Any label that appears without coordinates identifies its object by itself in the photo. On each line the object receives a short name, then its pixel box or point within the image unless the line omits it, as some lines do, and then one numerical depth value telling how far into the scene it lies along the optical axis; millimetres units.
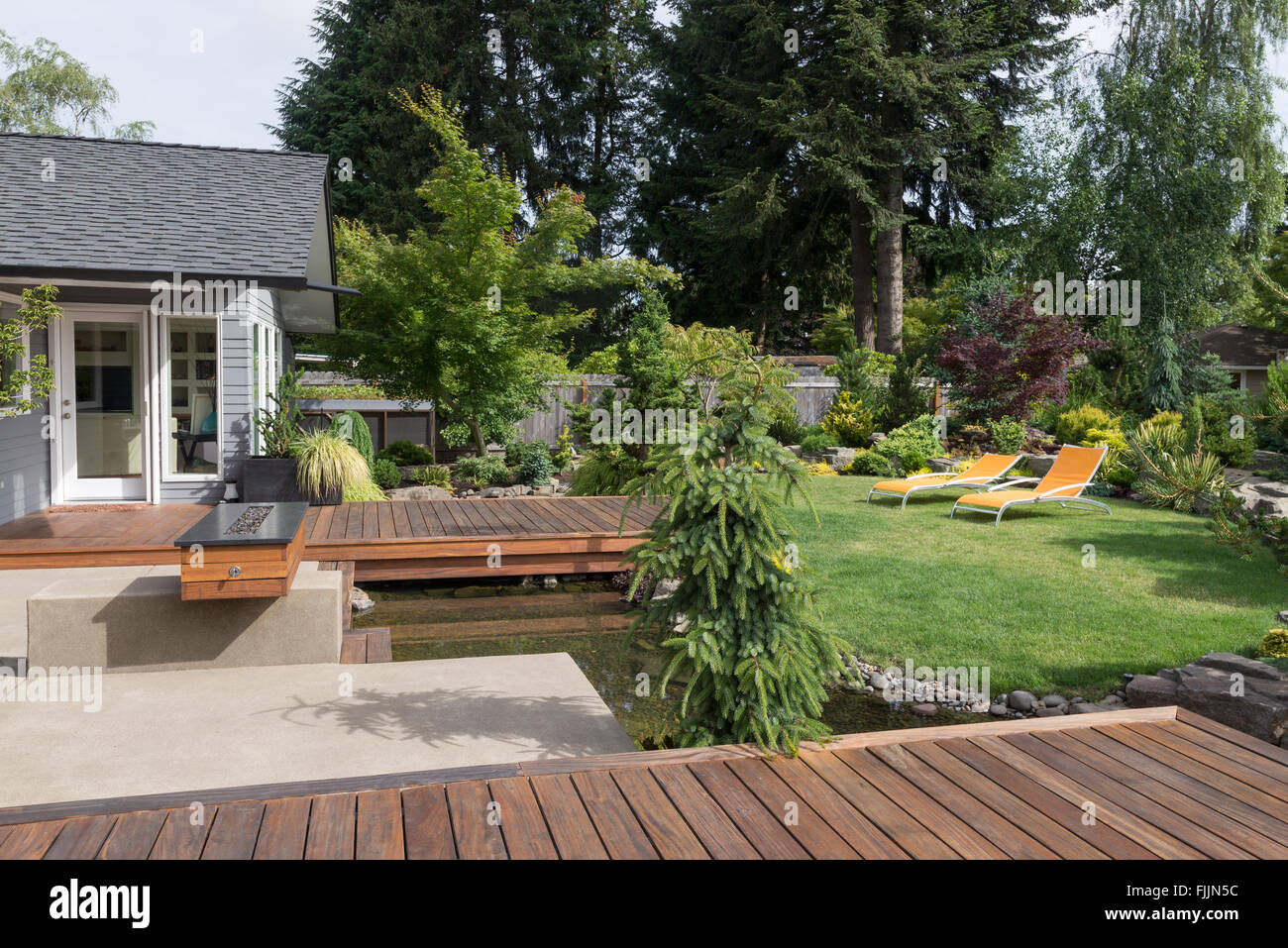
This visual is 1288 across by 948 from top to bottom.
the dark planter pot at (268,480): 9094
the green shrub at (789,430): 16255
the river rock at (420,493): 11547
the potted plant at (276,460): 9117
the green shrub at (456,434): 14344
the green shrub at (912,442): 14266
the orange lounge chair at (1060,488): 9938
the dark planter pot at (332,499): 9609
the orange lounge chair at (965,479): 10875
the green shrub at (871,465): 13945
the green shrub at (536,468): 12414
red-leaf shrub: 15422
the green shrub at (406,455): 13945
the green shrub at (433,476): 12709
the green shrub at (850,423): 15664
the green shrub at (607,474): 10836
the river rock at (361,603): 7352
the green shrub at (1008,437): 14453
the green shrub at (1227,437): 11977
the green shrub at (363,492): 10055
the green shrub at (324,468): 9469
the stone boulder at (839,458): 14383
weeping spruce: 3373
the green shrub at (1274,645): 5258
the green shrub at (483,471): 12625
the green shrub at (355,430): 11203
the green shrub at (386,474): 12070
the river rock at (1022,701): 5102
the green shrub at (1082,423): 14266
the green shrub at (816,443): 15180
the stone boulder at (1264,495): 8969
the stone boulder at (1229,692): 4207
